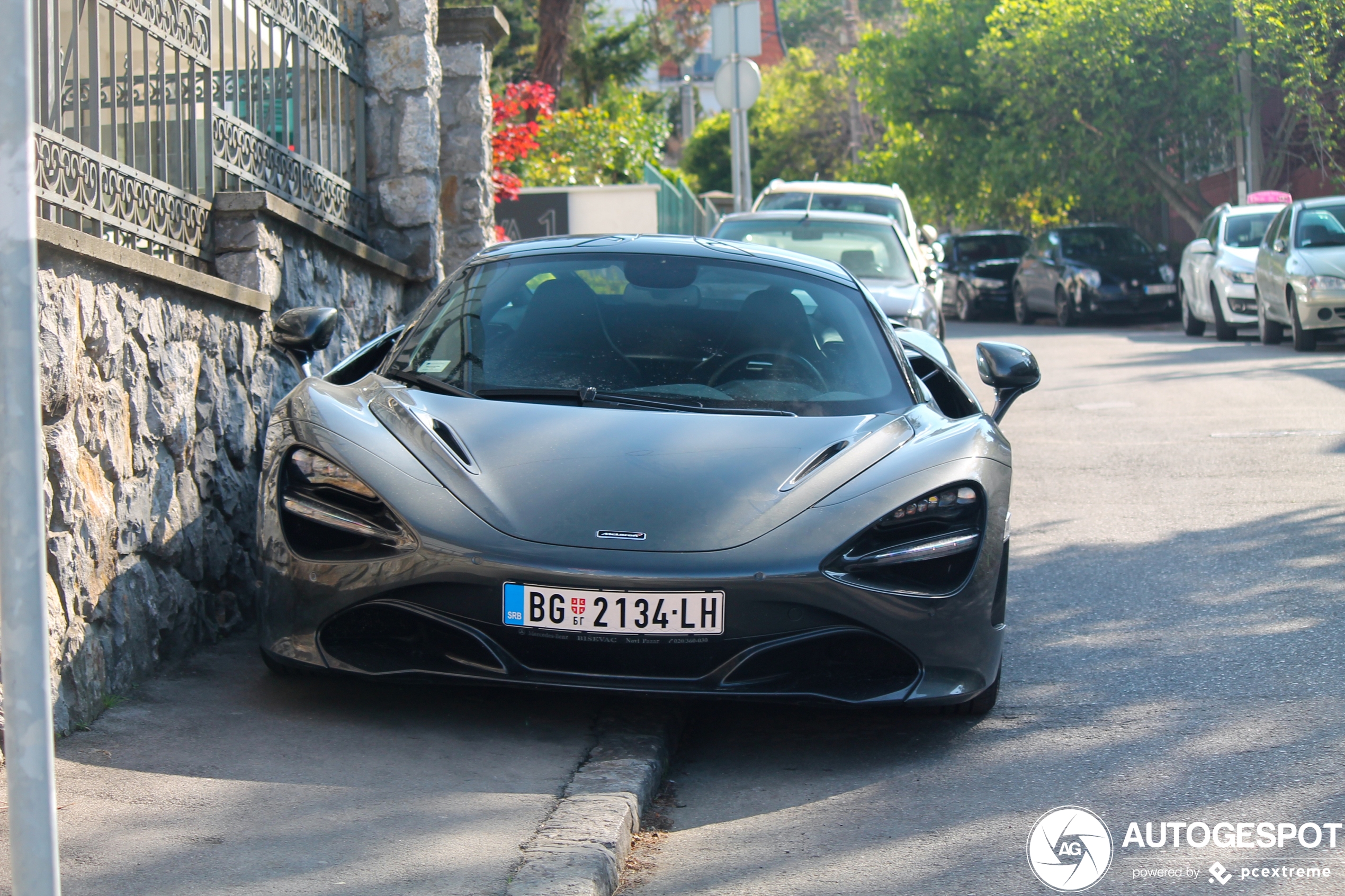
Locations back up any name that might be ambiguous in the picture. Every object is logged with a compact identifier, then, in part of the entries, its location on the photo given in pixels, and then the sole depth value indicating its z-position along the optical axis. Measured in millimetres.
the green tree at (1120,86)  27875
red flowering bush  15117
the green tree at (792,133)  52938
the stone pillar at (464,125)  10000
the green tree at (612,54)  28422
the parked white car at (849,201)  17766
